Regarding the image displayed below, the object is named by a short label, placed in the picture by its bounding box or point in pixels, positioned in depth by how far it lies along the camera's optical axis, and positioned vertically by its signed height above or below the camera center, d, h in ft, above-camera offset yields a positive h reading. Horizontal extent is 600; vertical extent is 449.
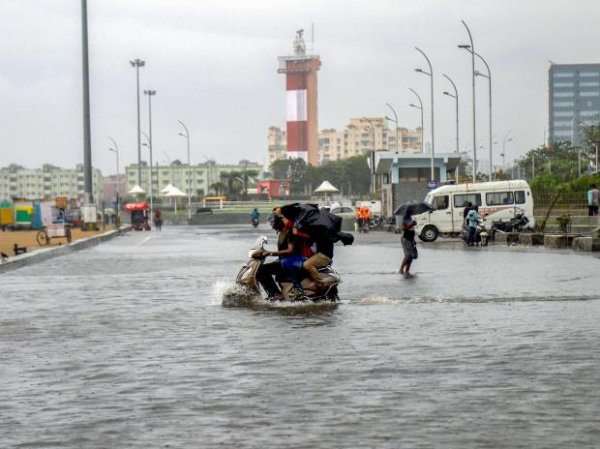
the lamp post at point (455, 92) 239.62 +18.75
